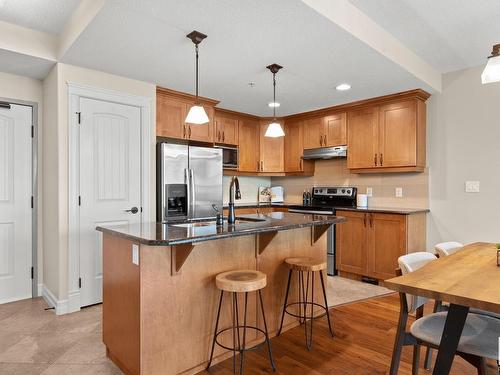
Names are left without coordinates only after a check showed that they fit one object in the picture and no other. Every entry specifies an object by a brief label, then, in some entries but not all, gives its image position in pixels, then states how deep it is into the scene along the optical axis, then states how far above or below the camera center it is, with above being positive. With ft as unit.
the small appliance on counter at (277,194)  19.16 -0.42
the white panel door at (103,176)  10.75 +0.40
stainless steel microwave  16.01 +1.50
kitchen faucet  8.21 -0.59
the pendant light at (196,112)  8.29 +1.93
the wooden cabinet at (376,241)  12.51 -2.23
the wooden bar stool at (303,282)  8.16 -2.73
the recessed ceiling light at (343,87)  12.35 +3.91
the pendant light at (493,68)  6.46 +2.38
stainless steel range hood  15.49 +1.69
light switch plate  12.27 -0.02
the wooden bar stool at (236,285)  6.48 -1.98
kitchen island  6.19 -2.09
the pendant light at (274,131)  10.12 +1.77
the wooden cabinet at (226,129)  16.11 +2.95
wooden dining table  4.15 -1.43
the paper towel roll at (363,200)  15.14 -0.63
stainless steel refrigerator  12.33 +0.22
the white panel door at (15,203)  11.24 -0.53
